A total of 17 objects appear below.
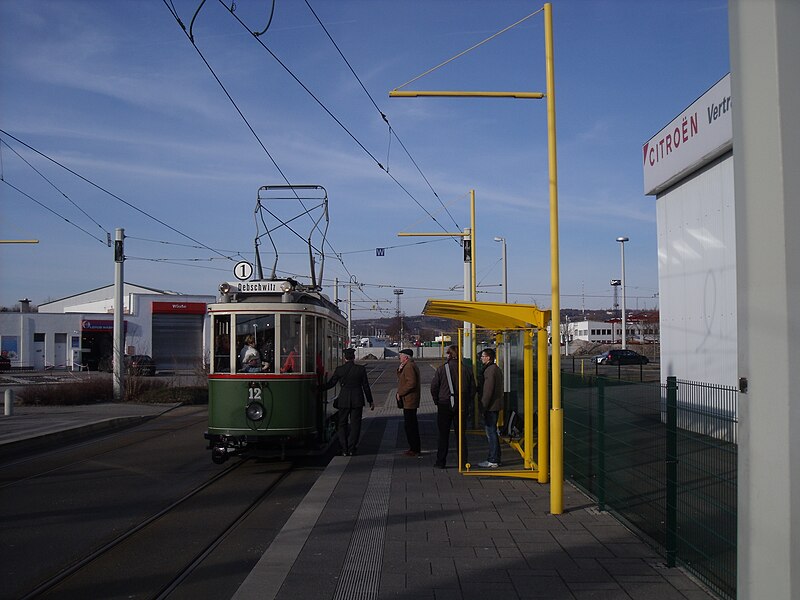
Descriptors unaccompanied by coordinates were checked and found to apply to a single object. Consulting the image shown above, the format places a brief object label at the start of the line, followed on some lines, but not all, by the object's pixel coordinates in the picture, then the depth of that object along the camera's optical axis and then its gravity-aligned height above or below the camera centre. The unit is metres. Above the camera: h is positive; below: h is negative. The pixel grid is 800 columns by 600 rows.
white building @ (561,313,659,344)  82.44 +0.80
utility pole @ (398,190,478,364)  23.28 +2.49
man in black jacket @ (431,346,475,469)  11.87 -0.91
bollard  22.66 -1.88
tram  12.09 -0.52
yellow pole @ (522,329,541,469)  11.78 -0.84
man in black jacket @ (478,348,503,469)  11.33 -0.95
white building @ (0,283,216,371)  59.19 +0.40
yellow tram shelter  9.91 +0.10
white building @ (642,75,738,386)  15.26 +2.10
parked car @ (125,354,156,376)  29.98 -1.15
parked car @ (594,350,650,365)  52.16 -1.44
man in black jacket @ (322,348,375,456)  13.17 -0.86
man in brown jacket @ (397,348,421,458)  13.15 -0.96
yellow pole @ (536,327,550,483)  9.77 -0.92
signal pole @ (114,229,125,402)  26.88 +0.65
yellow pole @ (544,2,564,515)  8.70 +0.38
